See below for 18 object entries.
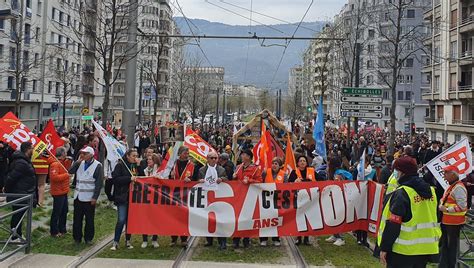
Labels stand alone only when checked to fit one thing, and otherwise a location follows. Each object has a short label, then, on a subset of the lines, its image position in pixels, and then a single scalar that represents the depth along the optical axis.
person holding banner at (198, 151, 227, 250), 8.89
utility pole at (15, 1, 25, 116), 24.54
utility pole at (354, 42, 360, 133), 17.50
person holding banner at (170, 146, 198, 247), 9.29
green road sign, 15.52
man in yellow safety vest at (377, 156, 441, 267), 5.18
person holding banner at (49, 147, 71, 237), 9.23
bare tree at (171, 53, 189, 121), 36.57
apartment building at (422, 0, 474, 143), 40.74
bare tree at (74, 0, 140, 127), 15.31
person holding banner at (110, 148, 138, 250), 8.61
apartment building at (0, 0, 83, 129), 40.94
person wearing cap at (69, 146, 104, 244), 8.68
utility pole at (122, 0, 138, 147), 14.31
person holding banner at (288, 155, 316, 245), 9.51
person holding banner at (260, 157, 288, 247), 9.52
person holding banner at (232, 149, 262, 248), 9.03
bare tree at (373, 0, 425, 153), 18.69
